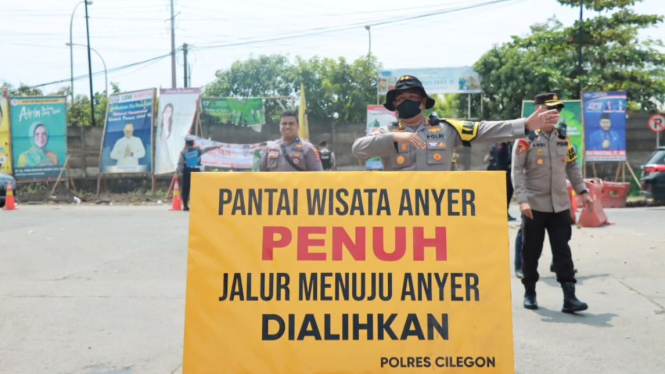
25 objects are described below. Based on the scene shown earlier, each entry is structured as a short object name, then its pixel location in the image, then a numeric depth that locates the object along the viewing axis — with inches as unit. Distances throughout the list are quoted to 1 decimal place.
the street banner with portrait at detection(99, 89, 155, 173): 948.0
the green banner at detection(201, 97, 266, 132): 957.8
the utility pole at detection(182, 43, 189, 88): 1781.5
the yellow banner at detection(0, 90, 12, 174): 954.1
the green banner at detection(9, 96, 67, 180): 952.3
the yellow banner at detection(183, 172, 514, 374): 145.6
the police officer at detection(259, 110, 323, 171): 283.9
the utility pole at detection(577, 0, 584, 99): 1085.8
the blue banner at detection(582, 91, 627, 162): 894.4
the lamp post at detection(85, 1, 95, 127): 1537.9
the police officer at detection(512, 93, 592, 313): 267.9
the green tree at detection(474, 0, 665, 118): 1094.4
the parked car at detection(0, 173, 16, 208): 827.4
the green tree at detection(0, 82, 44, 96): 1883.2
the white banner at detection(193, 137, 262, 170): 938.1
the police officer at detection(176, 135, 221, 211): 718.5
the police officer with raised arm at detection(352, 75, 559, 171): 176.5
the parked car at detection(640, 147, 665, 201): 764.6
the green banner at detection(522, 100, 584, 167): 895.7
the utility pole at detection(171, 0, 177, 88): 1702.8
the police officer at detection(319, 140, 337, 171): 725.3
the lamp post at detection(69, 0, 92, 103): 1797.5
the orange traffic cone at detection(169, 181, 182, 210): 737.0
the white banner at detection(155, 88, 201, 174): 933.2
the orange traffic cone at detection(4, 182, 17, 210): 752.0
